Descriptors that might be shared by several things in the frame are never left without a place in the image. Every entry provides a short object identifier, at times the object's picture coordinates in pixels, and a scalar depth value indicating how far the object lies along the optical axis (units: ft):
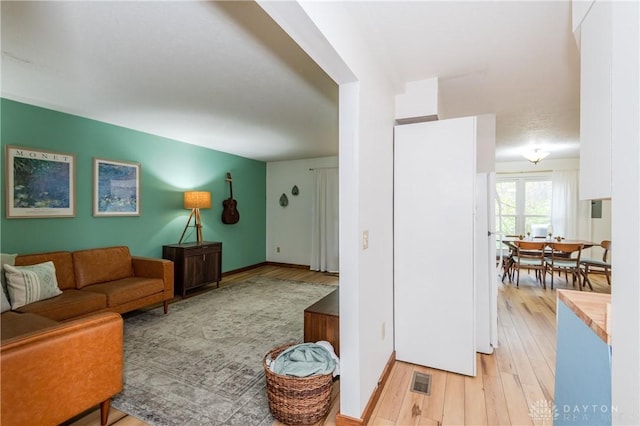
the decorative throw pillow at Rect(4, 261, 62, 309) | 7.82
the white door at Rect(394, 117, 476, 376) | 7.11
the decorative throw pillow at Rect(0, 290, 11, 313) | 7.45
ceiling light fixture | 15.83
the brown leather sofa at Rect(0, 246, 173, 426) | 4.16
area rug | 5.94
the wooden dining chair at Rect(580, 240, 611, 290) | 14.94
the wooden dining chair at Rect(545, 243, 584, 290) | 14.93
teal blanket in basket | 5.55
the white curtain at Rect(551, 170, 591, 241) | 19.57
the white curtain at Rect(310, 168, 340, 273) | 18.95
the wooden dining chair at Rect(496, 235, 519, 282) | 16.71
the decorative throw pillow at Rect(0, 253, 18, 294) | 7.93
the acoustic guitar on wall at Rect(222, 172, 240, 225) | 17.46
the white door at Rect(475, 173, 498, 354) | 8.38
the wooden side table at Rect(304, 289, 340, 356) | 6.61
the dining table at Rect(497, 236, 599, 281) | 16.27
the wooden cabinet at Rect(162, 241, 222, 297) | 13.24
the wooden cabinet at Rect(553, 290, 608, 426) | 2.86
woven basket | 5.36
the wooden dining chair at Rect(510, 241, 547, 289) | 15.39
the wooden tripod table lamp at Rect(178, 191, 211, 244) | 14.51
